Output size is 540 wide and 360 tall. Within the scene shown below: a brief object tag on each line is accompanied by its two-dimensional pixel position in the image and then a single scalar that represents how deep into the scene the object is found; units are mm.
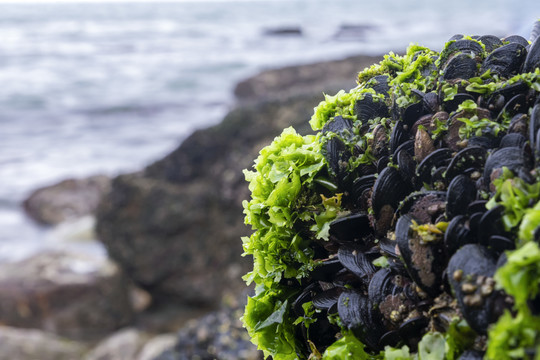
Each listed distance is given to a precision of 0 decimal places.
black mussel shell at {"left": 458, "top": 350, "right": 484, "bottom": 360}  547
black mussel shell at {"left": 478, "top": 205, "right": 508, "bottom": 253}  550
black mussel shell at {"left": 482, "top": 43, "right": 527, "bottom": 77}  623
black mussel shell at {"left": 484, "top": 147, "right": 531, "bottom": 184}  558
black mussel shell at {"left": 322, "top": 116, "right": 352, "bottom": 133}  676
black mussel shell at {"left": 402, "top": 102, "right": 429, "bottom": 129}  641
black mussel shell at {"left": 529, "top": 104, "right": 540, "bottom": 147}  561
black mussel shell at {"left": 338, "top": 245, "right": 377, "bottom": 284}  628
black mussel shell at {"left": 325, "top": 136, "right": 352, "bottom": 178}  666
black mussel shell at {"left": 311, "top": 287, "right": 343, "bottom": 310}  647
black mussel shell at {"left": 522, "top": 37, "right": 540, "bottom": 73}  607
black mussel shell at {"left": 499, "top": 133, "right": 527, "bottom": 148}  574
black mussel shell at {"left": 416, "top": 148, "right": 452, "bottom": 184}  609
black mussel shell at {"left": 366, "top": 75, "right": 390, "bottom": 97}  683
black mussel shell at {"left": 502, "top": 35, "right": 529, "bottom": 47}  640
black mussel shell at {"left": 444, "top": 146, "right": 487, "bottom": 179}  591
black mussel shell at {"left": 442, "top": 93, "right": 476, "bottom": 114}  626
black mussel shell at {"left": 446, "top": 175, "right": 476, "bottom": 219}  579
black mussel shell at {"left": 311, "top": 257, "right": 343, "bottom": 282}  656
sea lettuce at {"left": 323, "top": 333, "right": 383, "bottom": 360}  615
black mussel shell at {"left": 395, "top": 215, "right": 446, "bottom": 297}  581
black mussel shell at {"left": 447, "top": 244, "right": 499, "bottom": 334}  539
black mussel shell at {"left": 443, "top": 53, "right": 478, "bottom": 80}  636
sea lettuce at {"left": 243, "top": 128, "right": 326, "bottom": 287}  668
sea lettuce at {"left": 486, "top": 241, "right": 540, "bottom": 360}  502
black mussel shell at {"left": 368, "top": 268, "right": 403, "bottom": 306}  608
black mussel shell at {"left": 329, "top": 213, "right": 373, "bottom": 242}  646
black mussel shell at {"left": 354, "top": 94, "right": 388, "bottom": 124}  673
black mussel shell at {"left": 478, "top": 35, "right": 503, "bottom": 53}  660
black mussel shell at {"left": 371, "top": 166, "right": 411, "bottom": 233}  625
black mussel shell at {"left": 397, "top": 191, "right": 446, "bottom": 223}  596
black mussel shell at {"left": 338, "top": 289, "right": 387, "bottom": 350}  617
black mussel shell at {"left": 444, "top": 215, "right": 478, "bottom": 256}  569
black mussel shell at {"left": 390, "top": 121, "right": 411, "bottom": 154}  639
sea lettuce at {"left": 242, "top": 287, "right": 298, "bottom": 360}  676
